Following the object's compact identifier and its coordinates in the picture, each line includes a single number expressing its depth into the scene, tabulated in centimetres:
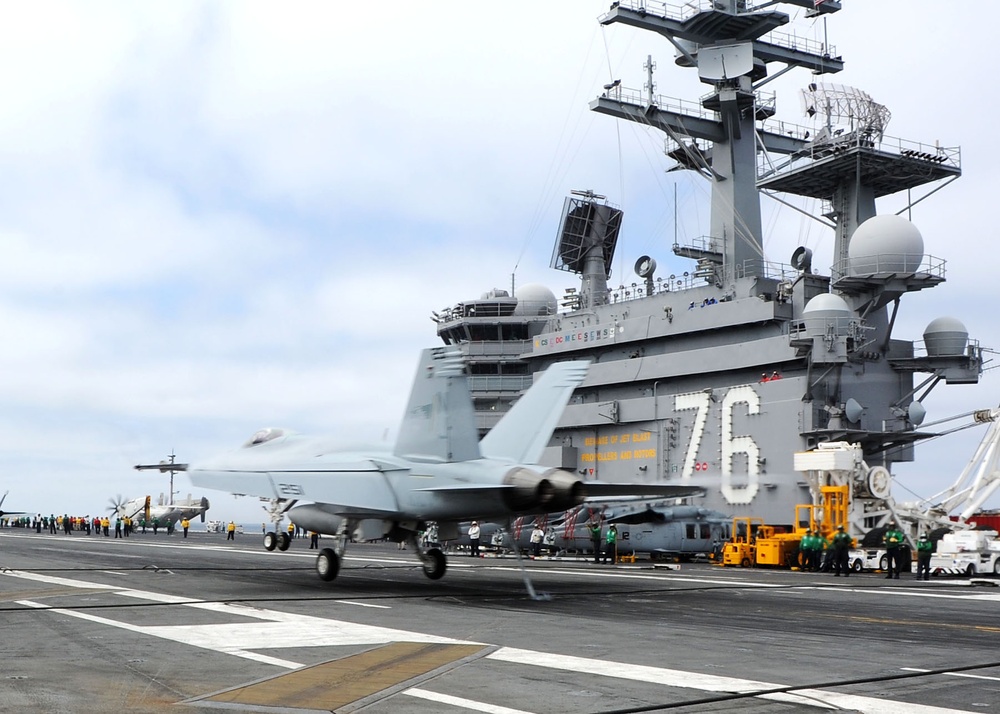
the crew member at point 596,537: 3659
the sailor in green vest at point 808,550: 3142
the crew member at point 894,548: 2925
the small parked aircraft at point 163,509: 9019
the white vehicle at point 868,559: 3159
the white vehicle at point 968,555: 2956
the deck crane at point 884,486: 3319
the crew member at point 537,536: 4088
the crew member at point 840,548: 2864
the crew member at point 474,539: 4050
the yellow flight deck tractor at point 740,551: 3434
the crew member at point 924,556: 2816
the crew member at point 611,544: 3712
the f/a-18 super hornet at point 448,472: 1625
